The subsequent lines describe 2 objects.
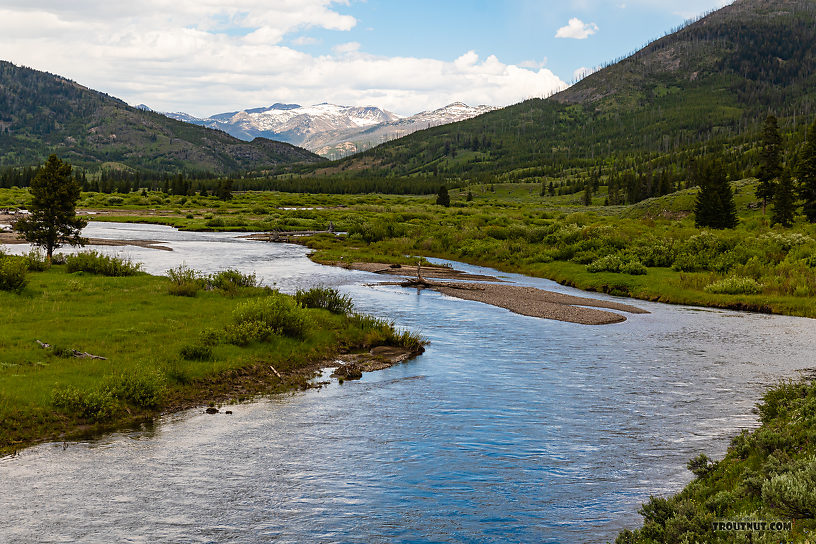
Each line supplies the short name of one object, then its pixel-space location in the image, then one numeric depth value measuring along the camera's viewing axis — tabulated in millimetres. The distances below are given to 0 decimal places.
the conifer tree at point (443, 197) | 149250
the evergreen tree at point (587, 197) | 170712
